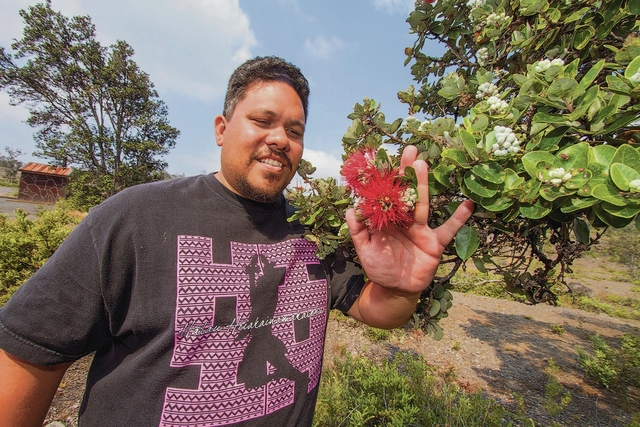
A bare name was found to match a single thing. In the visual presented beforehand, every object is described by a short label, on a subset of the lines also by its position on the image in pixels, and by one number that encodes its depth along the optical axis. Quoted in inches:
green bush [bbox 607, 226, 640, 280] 591.9
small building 924.0
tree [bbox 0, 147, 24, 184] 1707.7
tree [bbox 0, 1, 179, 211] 727.7
